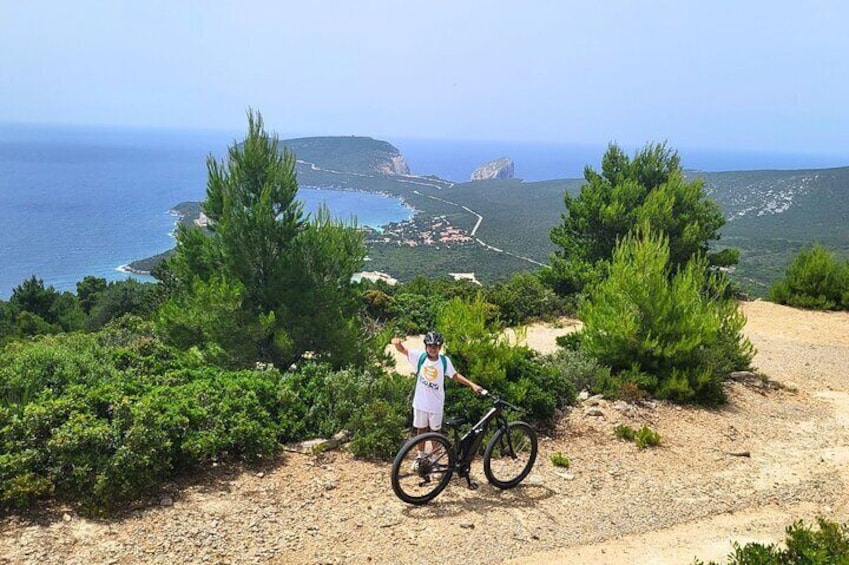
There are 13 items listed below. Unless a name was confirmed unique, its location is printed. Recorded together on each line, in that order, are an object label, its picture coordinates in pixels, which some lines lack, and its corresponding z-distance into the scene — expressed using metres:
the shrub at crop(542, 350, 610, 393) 9.41
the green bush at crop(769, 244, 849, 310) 18.81
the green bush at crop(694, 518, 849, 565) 4.43
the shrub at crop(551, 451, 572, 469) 7.03
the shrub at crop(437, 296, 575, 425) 7.86
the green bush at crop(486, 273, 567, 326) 19.50
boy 6.00
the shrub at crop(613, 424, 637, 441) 7.93
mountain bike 5.72
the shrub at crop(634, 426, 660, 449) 7.70
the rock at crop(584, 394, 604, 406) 8.96
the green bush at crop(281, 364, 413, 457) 6.91
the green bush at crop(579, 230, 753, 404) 9.48
